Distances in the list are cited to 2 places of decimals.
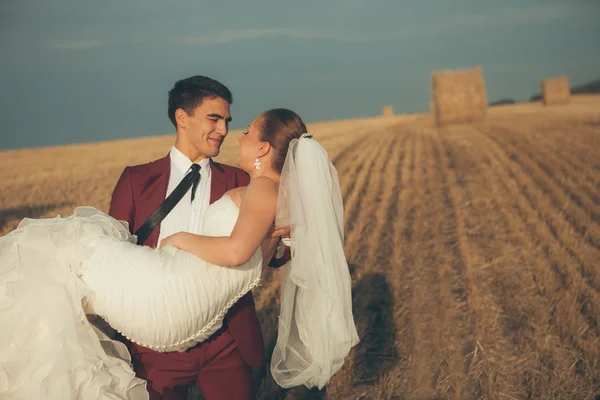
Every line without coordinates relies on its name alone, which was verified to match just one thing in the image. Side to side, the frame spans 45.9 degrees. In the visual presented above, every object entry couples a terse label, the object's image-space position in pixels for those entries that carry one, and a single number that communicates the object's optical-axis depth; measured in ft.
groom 10.84
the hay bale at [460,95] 87.20
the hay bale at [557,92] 124.16
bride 9.19
